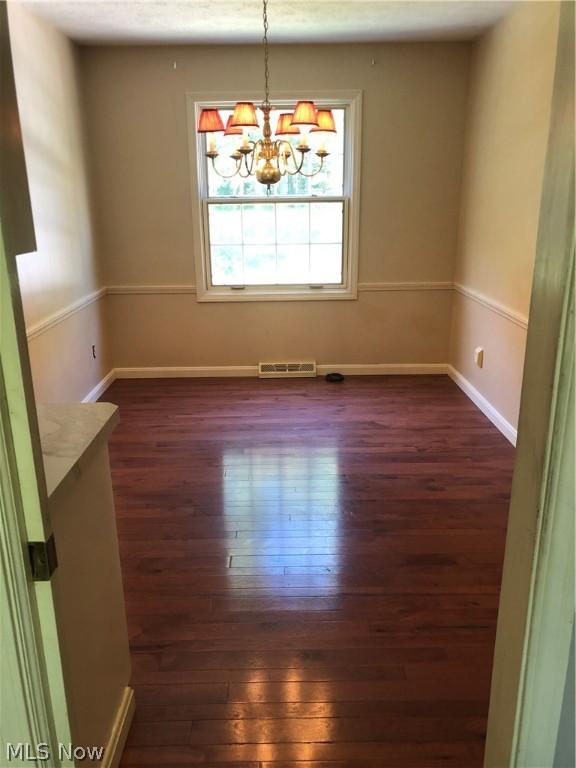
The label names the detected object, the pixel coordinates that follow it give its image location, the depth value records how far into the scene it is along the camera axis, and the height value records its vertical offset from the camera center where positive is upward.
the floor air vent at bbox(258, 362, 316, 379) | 5.21 -1.40
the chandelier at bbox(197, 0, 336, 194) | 3.21 +0.43
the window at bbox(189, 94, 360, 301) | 4.75 -0.16
